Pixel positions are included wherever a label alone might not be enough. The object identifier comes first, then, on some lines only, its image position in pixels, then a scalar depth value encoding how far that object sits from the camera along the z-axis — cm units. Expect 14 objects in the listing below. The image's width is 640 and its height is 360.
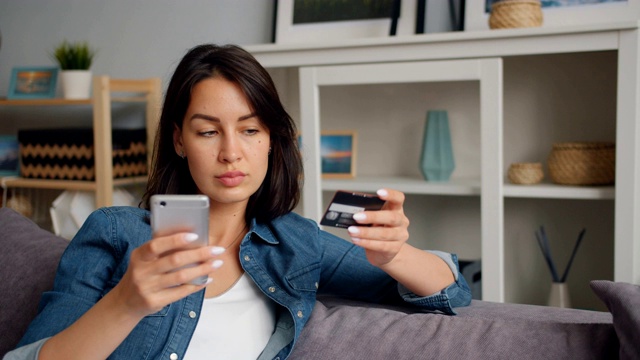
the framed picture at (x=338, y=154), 266
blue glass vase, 250
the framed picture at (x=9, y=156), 325
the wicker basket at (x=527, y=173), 230
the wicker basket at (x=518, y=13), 213
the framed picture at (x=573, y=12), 216
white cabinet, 201
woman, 103
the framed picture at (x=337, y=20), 249
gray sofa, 95
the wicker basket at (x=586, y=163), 216
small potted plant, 310
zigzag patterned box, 302
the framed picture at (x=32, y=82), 321
